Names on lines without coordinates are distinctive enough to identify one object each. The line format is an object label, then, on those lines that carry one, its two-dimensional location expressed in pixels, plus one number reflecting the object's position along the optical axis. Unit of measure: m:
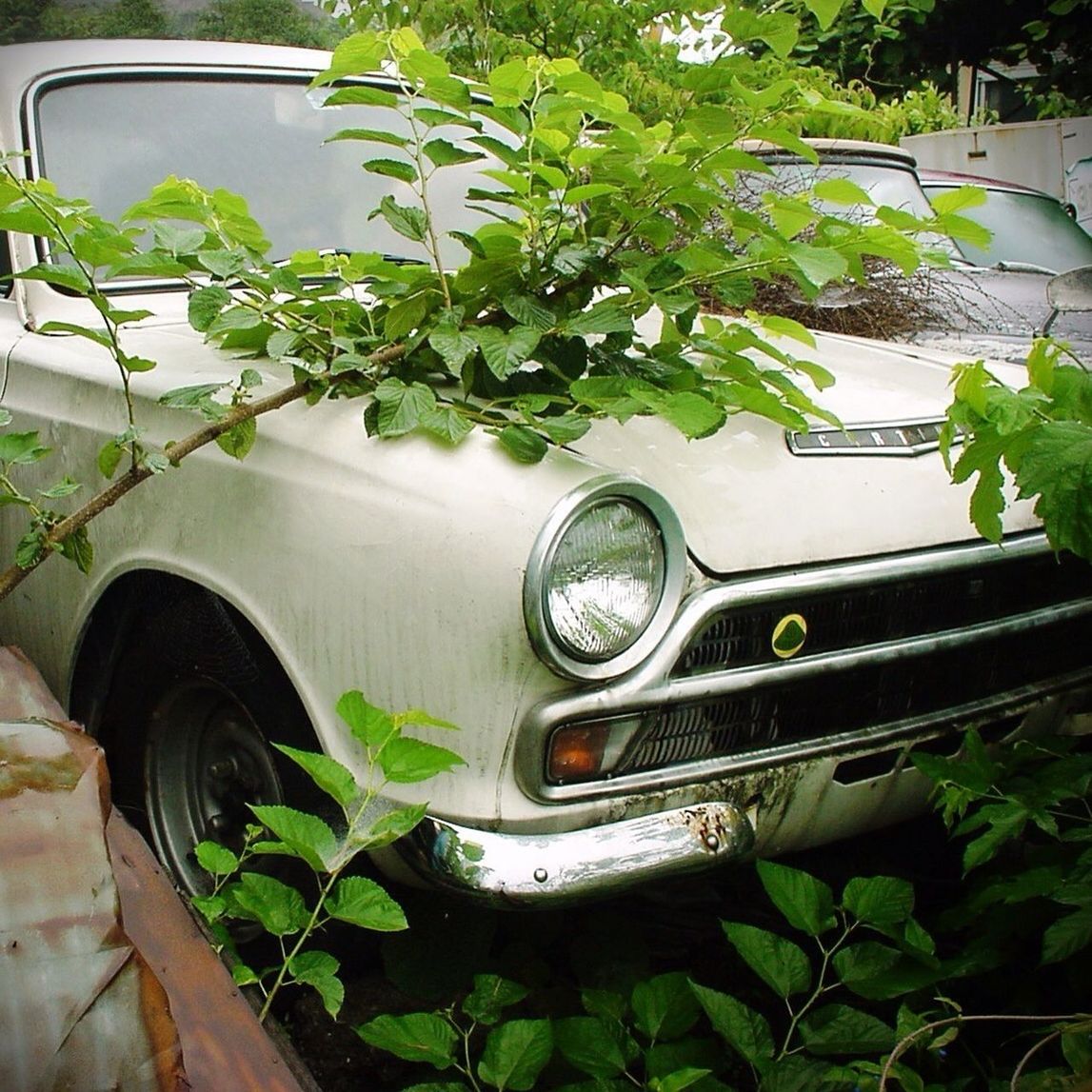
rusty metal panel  0.98
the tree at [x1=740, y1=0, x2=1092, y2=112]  12.27
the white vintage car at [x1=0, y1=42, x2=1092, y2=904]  1.62
